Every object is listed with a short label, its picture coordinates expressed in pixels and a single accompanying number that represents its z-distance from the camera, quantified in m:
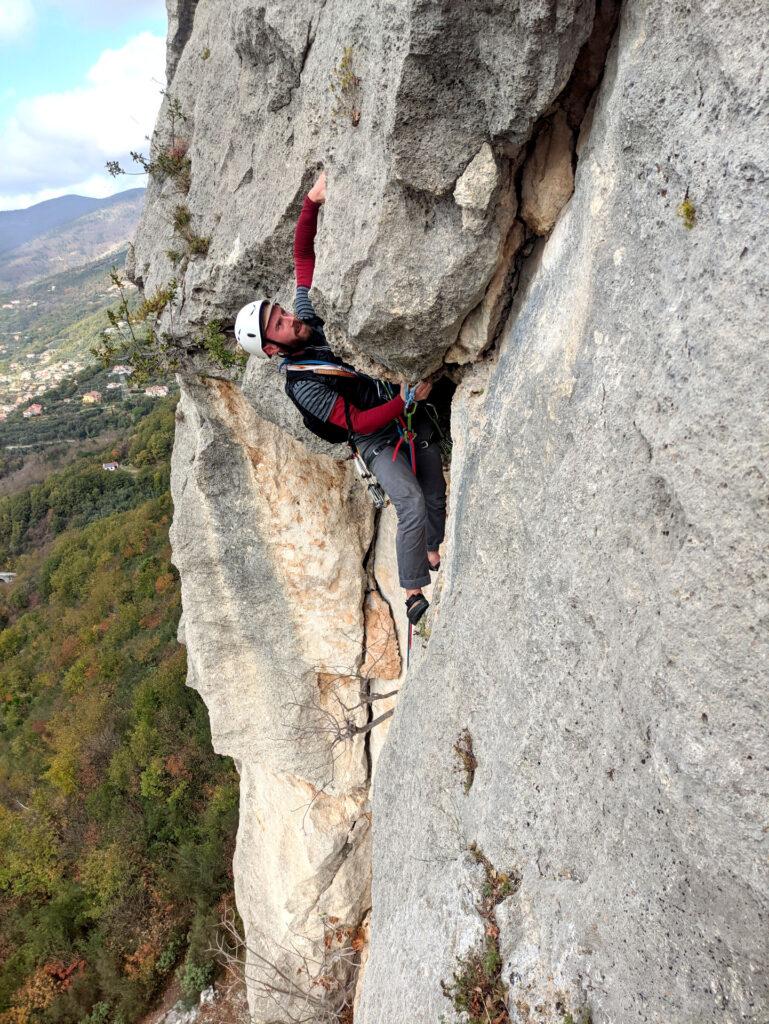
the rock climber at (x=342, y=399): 4.61
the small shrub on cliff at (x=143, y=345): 6.28
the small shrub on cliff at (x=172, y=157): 6.80
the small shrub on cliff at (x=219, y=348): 6.05
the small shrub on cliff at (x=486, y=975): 3.15
